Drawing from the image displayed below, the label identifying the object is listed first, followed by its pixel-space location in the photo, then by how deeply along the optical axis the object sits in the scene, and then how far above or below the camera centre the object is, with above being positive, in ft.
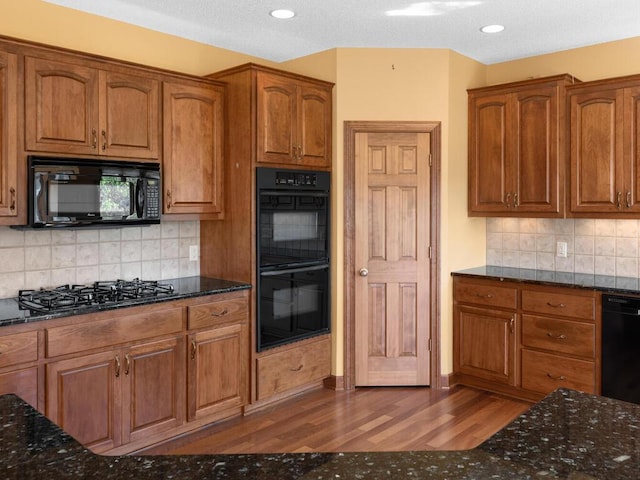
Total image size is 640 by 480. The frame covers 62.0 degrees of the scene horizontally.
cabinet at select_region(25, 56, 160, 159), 9.48 +2.47
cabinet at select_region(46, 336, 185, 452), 9.02 -2.79
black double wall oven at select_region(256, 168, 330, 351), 12.24 -0.39
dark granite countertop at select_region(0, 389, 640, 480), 3.20 -1.42
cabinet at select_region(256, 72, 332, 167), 12.17 +2.83
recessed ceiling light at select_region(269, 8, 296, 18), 11.62 +4.97
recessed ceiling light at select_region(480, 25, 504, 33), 12.44 +4.95
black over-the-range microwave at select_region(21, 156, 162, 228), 9.44 +0.90
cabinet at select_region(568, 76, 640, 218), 11.99 +2.07
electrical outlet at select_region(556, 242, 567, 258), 14.03 -0.30
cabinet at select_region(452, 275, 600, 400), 11.98 -2.40
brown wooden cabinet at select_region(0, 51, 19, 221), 9.09 +1.74
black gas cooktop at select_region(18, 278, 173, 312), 9.26 -1.04
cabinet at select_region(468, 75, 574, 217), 12.99 +2.28
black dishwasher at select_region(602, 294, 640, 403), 11.15 -2.34
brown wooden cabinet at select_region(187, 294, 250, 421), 10.96 -2.52
